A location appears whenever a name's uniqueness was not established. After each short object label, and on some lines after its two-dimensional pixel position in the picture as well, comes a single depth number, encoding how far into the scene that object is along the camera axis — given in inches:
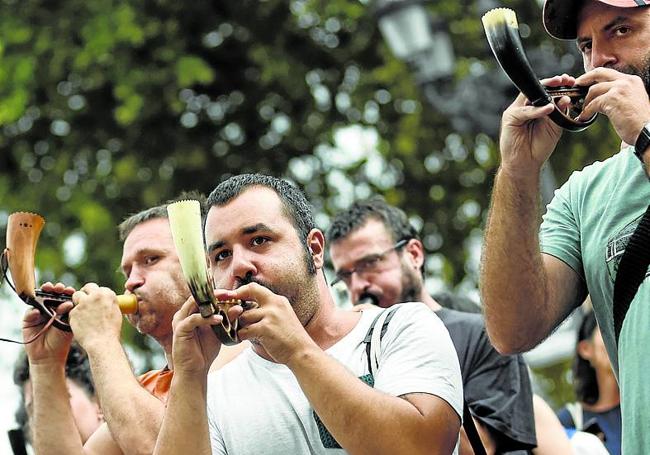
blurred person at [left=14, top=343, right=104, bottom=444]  388.8
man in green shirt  230.3
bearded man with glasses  328.7
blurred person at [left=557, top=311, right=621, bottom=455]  418.5
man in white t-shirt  234.4
